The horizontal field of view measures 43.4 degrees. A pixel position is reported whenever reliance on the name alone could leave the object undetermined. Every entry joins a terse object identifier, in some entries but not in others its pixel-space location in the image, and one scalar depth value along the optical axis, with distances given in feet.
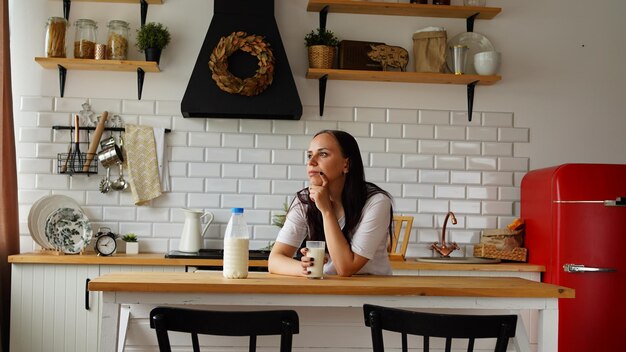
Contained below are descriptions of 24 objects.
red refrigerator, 14.60
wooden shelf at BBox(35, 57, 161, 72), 15.62
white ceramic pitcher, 15.52
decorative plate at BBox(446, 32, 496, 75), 17.11
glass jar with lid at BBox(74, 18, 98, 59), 15.90
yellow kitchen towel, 16.17
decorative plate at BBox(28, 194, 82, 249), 15.56
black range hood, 15.66
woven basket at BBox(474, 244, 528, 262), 15.85
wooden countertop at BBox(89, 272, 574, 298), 8.09
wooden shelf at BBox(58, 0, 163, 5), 16.40
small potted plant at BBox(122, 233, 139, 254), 15.83
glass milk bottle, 8.89
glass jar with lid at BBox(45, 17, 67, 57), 15.83
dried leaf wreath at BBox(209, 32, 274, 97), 15.48
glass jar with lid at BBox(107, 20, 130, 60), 15.94
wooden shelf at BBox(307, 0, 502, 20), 16.28
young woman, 9.63
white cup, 16.42
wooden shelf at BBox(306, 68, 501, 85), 16.03
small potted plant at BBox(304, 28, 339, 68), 16.10
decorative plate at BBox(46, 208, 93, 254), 15.20
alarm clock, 15.33
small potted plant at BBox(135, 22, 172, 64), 15.94
